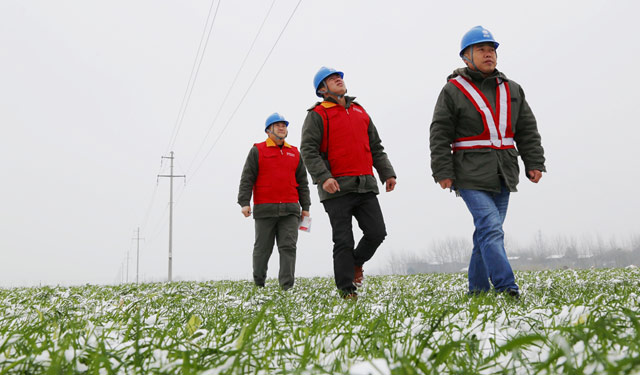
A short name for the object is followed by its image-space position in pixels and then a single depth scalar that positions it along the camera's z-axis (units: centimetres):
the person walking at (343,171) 533
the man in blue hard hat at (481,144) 452
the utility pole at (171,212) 3445
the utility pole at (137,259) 8049
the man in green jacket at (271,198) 778
